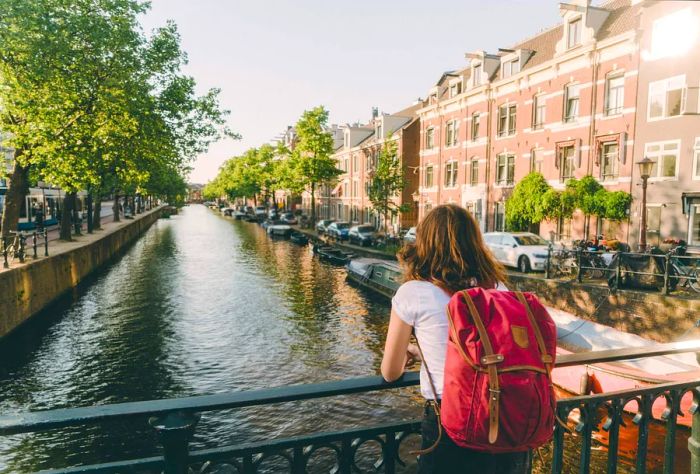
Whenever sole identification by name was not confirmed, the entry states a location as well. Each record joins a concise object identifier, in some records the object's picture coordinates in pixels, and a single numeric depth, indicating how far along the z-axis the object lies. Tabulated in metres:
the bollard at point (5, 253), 16.34
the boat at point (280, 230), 50.42
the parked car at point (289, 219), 61.22
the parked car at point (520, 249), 20.31
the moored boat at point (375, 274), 23.92
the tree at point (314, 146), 47.94
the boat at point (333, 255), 32.84
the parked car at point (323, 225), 48.62
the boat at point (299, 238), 44.66
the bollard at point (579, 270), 17.57
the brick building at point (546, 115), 24.08
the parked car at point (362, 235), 37.56
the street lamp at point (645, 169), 17.06
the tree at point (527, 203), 25.03
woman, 2.18
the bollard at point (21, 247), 17.88
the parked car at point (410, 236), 29.70
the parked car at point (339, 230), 41.56
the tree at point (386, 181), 37.04
